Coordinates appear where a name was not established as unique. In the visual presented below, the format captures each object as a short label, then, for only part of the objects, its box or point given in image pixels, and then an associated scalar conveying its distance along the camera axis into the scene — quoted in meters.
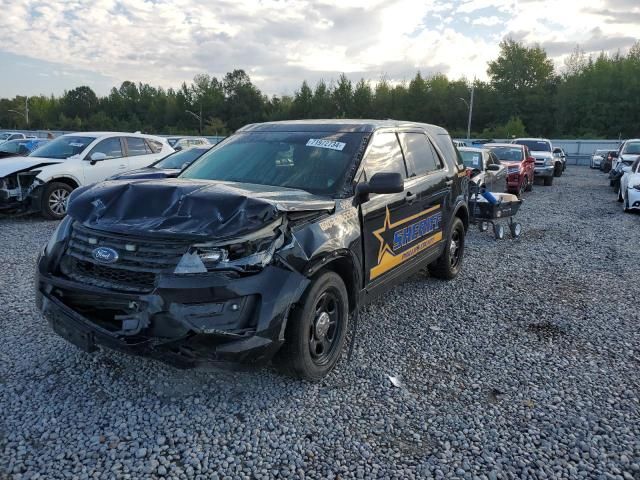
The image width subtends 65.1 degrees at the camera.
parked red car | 15.30
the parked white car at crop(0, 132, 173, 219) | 9.66
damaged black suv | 2.93
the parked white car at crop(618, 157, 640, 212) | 11.96
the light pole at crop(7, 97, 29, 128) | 87.76
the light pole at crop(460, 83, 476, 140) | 67.75
